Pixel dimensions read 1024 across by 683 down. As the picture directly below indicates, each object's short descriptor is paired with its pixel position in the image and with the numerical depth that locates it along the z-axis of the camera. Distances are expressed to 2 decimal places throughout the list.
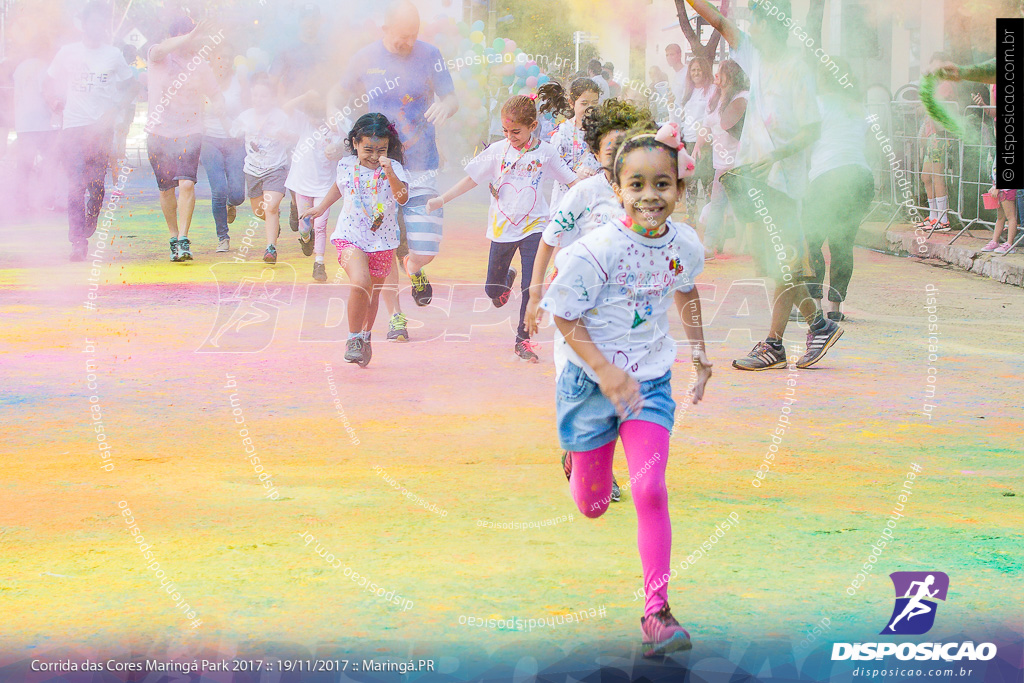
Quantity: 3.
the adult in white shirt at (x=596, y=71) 9.54
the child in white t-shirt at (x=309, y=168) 9.10
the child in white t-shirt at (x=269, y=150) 9.40
